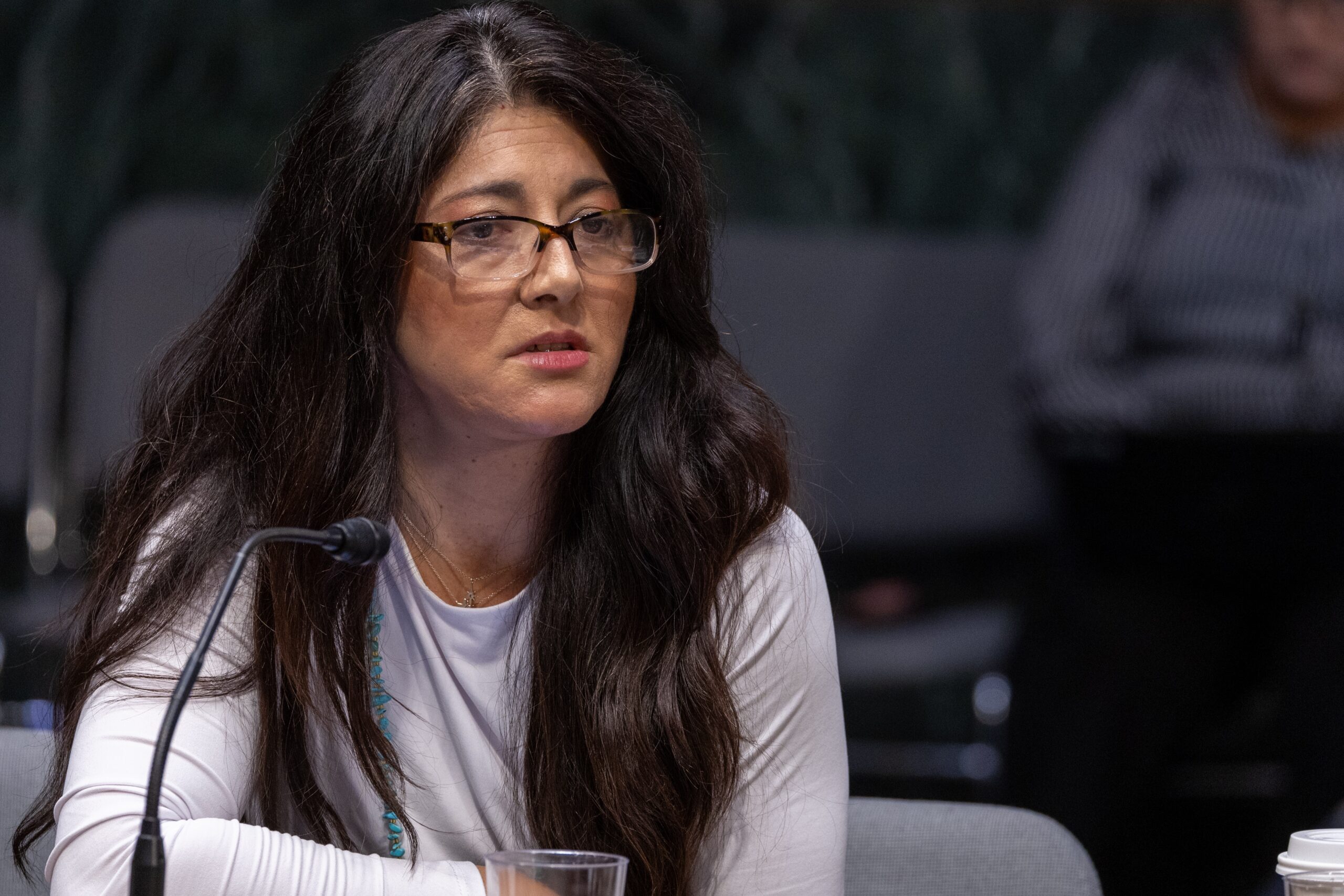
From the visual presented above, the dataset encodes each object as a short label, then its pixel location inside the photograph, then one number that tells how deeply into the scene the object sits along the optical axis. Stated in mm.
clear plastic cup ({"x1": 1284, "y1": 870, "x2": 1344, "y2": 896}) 4409
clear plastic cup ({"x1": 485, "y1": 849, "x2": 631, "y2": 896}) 4401
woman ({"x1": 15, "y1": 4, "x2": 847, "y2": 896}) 4687
